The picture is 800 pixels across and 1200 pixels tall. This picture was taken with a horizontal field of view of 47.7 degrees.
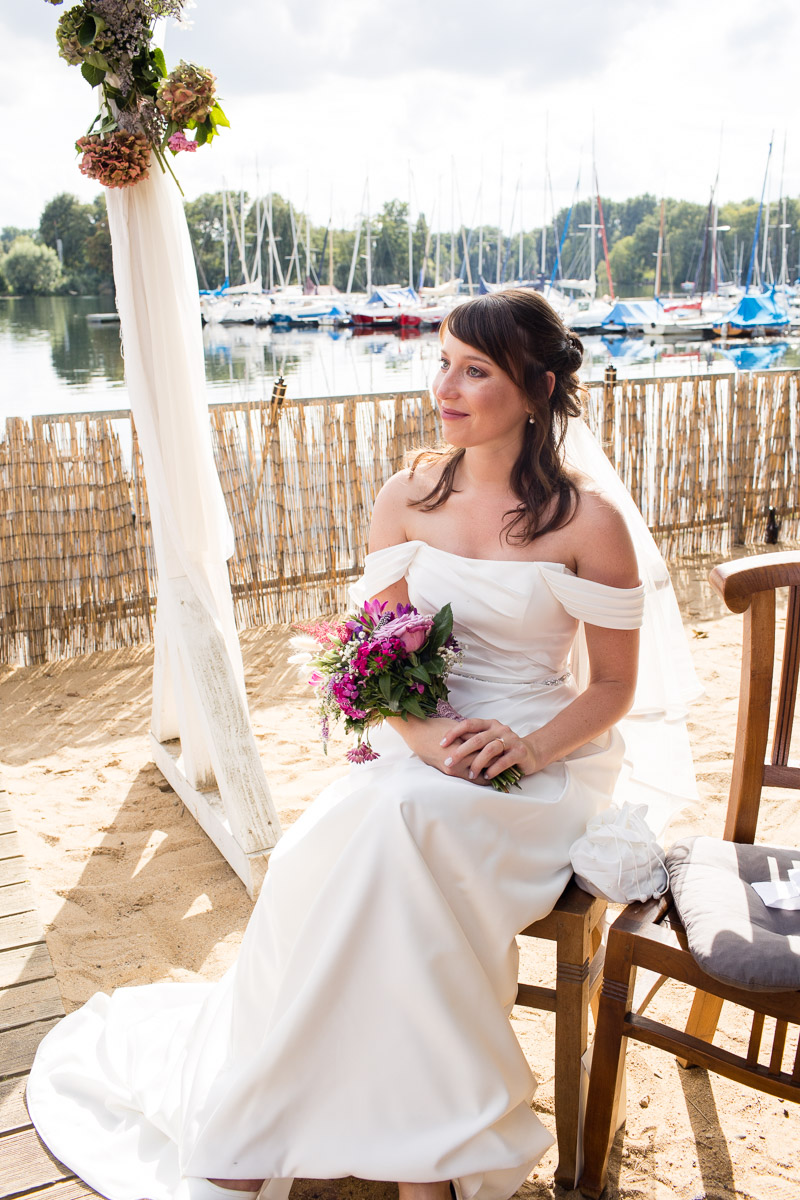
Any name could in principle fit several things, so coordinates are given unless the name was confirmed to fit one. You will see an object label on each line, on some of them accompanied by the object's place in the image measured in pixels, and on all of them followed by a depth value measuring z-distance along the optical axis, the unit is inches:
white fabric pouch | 63.6
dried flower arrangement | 99.7
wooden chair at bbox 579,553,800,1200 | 55.3
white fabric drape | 107.1
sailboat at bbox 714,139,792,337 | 1343.5
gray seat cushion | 53.9
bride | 59.1
